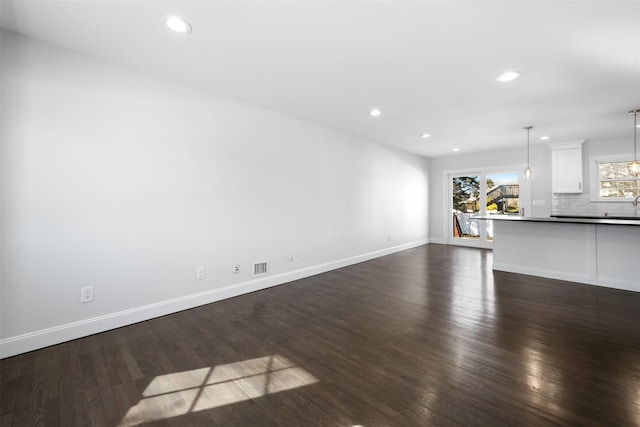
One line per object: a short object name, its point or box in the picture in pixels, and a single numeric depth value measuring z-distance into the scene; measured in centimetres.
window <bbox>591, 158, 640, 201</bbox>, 545
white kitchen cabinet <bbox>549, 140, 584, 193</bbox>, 577
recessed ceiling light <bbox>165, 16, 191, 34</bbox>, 207
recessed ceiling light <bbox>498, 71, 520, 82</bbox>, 285
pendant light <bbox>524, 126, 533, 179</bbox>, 493
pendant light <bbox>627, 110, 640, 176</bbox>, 400
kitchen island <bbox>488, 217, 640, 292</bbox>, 379
